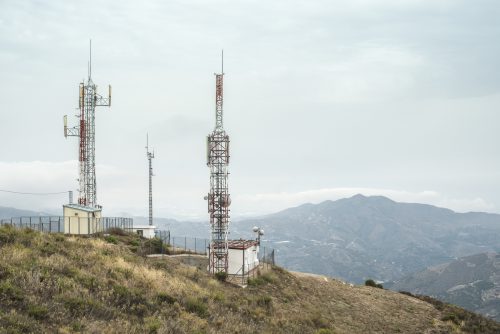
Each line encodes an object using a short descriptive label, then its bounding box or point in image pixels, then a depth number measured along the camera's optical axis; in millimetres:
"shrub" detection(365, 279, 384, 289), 57047
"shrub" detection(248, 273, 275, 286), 38906
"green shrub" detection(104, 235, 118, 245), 42094
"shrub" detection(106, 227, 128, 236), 52219
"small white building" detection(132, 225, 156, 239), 63162
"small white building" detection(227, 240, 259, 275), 42647
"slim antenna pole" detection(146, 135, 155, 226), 74606
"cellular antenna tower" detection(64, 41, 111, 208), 62688
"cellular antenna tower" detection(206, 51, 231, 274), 44625
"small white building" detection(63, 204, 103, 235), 48531
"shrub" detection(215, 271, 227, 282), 37569
